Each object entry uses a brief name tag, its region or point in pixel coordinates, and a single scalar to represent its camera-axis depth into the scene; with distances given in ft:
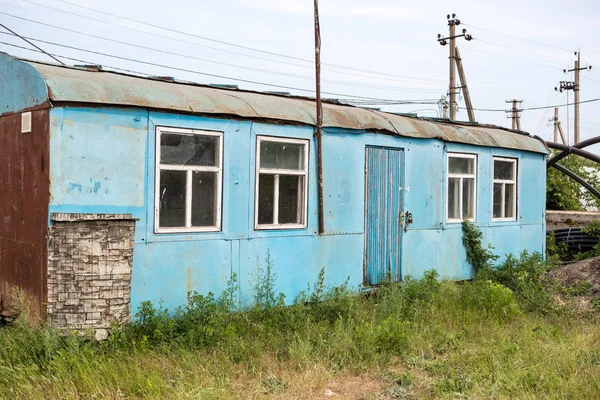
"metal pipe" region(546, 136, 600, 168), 47.16
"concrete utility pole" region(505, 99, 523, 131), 112.16
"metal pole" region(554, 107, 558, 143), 132.77
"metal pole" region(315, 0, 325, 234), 27.30
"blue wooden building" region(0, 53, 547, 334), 19.95
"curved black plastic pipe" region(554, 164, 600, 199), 48.80
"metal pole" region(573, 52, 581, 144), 108.27
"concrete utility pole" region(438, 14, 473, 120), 73.92
